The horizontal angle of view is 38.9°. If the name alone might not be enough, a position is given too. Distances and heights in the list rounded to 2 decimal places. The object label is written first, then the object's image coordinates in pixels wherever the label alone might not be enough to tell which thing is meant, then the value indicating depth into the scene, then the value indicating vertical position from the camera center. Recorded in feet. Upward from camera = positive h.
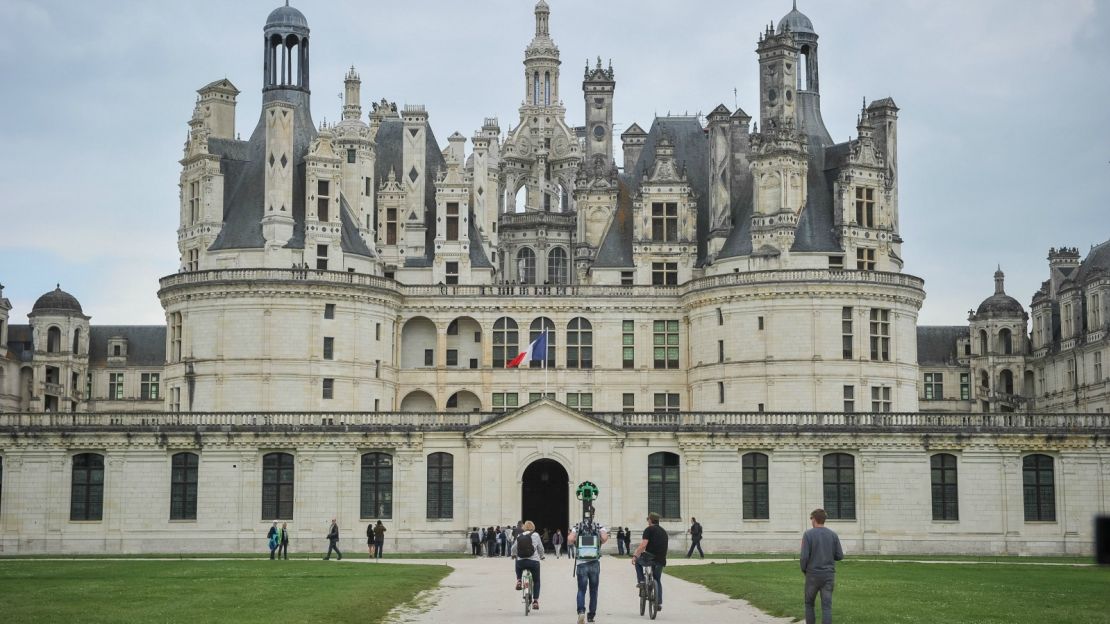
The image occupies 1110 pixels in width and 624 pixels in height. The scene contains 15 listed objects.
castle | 214.69 +23.37
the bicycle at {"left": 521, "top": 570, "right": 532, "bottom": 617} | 104.83 -7.17
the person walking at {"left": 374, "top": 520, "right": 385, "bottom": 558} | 192.34 -6.93
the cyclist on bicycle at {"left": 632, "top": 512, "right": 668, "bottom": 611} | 101.96 -4.75
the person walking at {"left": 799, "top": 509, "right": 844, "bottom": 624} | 81.51 -4.32
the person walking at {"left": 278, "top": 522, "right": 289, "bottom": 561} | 183.04 -6.84
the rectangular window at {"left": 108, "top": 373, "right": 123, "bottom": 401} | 349.41 +21.16
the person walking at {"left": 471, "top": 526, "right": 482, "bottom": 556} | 206.59 -8.32
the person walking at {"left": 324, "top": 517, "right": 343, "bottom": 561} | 183.93 -6.39
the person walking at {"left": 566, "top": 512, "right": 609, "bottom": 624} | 98.78 -5.15
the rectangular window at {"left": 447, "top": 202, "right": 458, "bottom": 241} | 277.44 +45.32
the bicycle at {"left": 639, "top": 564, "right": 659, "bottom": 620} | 101.76 -7.41
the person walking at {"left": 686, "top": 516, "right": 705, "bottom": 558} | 197.26 -6.98
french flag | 245.45 +20.41
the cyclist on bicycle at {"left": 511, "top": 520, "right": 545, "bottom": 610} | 105.60 -5.14
